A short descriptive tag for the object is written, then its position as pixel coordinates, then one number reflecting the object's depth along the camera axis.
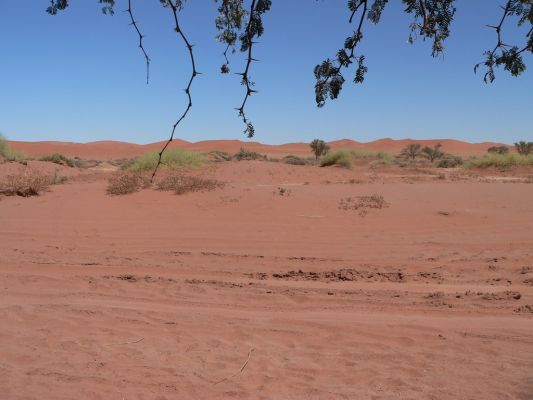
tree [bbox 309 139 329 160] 47.09
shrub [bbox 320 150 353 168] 30.80
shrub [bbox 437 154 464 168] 34.79
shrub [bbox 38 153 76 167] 31.27
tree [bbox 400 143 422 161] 51.38
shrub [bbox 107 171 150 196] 14.85
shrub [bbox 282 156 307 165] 34.10
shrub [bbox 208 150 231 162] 38.47
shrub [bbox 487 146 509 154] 40.47
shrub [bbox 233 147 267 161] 32.09
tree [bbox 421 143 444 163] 46.86
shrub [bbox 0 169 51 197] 15.37
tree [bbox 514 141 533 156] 38.91
